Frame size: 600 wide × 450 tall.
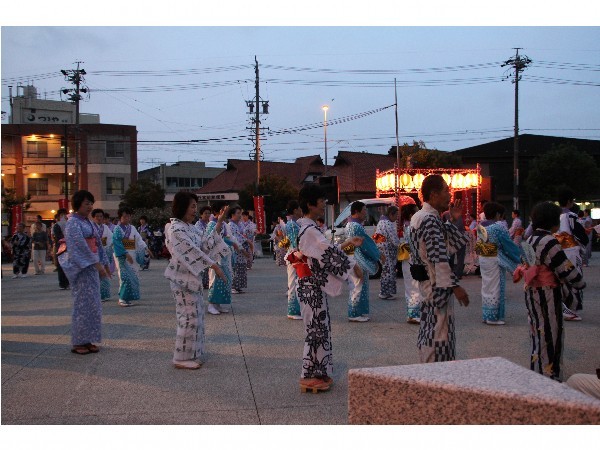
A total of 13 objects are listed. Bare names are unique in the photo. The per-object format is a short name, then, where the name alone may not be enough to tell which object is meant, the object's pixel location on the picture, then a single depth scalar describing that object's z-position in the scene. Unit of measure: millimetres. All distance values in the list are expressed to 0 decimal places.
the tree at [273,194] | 35094
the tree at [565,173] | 30984
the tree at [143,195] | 37594
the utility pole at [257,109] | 32344
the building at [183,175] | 54062
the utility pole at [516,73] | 28141
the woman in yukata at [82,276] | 6668
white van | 16719
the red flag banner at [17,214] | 23641
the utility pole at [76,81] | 31359
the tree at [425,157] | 28594
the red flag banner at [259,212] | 27384
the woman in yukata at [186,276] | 5934
